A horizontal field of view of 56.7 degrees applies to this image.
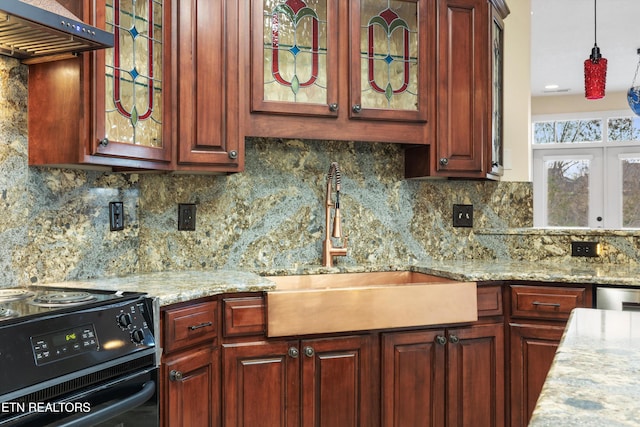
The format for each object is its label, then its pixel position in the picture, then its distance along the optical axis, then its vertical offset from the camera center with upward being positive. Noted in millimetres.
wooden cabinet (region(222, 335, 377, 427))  2182 -645
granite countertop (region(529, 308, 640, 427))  719 -245
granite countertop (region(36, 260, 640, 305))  2104 -262
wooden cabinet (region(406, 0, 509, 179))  2830 +575
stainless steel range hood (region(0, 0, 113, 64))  1614 +544
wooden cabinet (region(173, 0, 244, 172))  2357 +512
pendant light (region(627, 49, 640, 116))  3840 +746
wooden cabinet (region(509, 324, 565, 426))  2479 -629
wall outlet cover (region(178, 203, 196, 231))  2746 -13
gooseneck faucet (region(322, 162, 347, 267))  2857 -78
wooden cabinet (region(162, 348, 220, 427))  1947 -604
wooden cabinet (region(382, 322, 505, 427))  2400 -682
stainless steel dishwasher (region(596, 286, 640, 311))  2398 -349
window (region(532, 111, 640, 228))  7688 +572
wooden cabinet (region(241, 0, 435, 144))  2574 +653
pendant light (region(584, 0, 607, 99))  3482 +822
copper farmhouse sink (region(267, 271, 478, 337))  2215 -370
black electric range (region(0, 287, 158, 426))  1381 -364
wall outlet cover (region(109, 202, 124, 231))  2520 -12
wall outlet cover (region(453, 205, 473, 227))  3201 -14
